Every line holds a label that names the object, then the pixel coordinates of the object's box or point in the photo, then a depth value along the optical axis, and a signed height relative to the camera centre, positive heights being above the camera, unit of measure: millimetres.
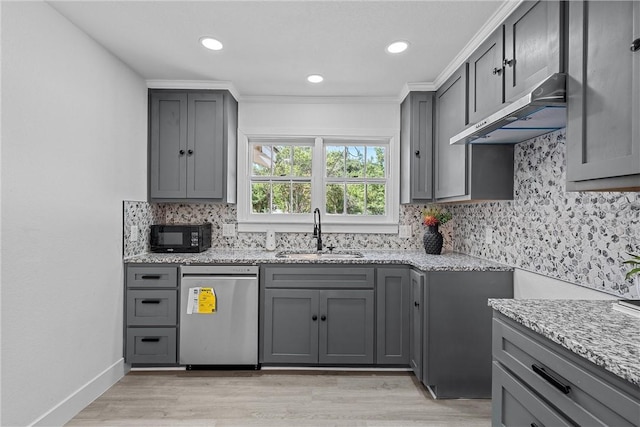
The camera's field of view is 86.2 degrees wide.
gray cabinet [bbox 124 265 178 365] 2742 -817
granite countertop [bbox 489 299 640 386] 901 -369
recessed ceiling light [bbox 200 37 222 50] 2316 +1177
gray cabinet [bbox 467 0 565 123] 1521 +845
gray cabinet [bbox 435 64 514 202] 2427 +381
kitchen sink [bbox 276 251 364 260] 2971 -370
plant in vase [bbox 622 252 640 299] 1204 -213
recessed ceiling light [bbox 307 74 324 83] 2895 +1174
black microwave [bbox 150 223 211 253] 3053 -224
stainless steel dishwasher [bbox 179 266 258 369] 2742 -904
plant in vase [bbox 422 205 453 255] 3047 -149
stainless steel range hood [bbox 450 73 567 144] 1400 +498
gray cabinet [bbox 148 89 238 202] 3096 +628
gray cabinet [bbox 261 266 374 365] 2771 -817
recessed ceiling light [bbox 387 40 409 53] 2344 +1179
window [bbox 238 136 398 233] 3498 +361
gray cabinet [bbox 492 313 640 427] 899 -534
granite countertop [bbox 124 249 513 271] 2420 -363
